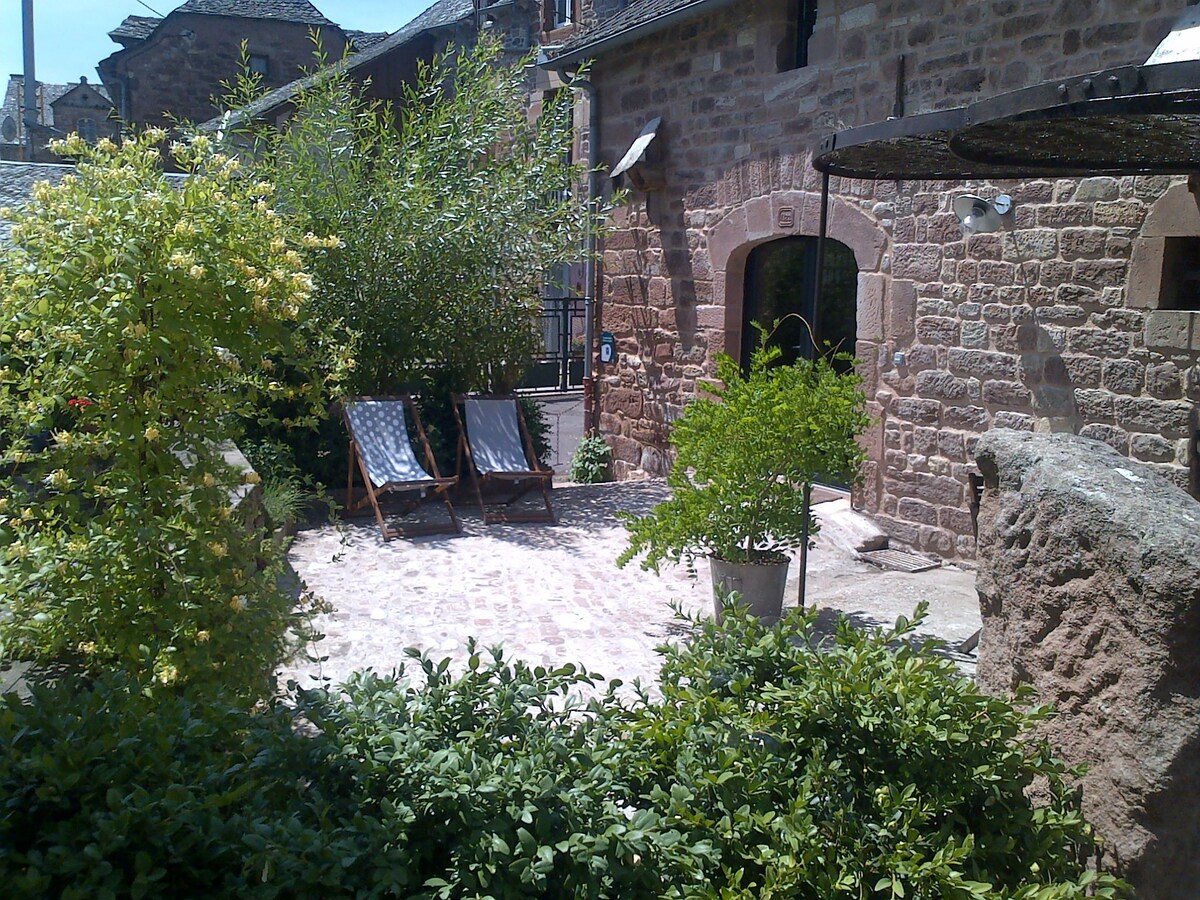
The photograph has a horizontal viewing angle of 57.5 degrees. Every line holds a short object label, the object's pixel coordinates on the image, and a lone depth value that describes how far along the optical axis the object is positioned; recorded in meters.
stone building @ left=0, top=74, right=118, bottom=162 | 28.36
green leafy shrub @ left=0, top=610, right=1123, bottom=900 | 1.93
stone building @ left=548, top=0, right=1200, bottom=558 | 5.41
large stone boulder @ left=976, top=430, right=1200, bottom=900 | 2.30
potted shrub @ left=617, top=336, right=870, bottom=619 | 4.77
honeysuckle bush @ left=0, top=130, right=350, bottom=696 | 2.79
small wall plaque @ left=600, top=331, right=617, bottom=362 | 10.09
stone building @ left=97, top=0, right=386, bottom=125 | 23.52
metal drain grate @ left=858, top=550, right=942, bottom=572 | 6.46
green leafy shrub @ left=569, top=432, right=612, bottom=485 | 10.18
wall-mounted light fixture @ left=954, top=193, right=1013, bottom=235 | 6.01
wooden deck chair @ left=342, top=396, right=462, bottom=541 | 7.15
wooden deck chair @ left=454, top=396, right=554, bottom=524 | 7.63
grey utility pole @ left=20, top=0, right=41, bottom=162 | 19.37
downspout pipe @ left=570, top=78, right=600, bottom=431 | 10.10
